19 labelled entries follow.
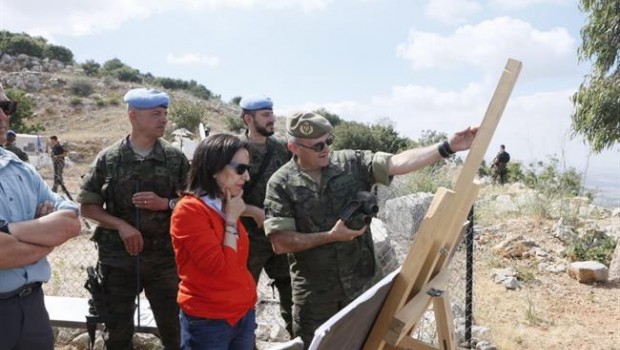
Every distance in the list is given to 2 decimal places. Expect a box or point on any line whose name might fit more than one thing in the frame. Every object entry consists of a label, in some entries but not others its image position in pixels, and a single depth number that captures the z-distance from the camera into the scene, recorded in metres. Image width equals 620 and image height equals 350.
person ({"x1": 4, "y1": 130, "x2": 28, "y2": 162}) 6.82
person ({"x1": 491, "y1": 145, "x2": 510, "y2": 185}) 16.15
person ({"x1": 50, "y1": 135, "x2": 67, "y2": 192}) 12.32
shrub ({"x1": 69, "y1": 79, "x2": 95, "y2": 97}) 39.22
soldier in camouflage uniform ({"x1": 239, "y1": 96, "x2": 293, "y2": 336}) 3.63
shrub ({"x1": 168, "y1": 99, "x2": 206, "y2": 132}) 28.16
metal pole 4.41
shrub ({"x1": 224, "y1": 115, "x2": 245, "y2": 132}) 30.77
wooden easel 1.85
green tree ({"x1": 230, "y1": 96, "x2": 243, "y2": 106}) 52.51
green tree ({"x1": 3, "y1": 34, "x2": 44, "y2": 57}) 46.84
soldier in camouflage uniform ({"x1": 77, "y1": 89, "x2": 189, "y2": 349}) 3.22
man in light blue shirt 2.08
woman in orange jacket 2.35
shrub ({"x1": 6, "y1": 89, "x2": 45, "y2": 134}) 25.61
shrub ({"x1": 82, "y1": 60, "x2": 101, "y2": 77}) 47.28
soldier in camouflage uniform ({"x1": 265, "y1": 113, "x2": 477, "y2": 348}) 2.69
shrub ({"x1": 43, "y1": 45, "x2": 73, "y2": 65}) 50.25
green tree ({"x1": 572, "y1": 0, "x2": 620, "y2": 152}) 9.34
